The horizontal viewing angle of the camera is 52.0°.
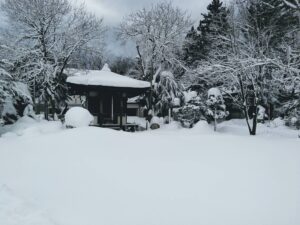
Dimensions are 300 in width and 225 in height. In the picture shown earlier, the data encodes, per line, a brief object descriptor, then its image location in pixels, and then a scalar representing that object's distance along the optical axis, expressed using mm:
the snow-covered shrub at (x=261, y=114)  32031
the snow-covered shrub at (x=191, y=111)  25672
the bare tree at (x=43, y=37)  22672
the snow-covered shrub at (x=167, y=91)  29672
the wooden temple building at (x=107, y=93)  21156
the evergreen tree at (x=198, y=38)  32981
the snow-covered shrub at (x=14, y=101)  18000
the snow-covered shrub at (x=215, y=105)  24766
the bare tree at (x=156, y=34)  30219
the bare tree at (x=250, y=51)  16094
